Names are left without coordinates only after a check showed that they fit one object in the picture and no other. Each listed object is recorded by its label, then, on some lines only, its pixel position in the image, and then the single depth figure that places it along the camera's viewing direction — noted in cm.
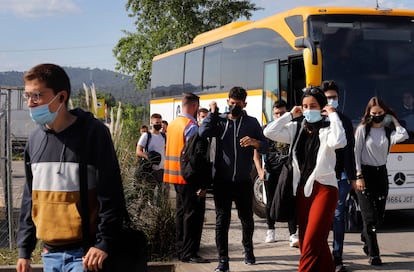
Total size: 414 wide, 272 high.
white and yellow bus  1029
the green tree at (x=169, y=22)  3209
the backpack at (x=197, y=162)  728
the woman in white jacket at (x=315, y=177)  577
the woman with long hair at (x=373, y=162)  759
